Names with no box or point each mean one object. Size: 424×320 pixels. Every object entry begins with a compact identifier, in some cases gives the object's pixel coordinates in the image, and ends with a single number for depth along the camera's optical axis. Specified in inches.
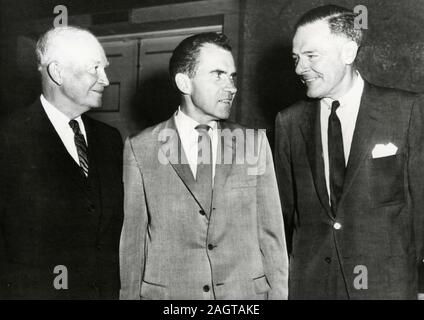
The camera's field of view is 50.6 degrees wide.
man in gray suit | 70.1
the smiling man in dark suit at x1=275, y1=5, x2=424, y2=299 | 71.3
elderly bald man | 71.2
